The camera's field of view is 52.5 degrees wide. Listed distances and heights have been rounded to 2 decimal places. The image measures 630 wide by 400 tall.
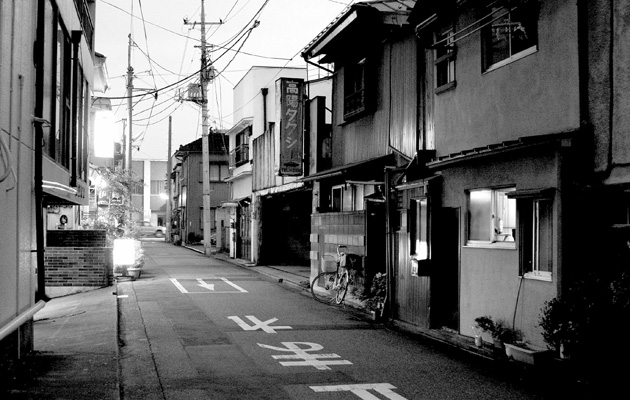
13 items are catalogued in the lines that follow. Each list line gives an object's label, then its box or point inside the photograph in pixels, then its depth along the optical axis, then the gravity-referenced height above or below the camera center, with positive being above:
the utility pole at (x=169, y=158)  59.72 +5.24
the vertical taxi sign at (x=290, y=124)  23.19 +3.24
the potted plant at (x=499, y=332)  10.41 -1.99
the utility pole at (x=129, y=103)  38.62 +6.83
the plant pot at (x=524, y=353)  8.89 -2.06
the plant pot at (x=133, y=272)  24.72 -2.29
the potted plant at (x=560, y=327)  7.95 -1.47
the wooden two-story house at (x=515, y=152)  9.04 +0.97
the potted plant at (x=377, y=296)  15.25 -2.10
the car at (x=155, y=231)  90.38 -2.50
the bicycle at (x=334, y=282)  18.11 -2.14
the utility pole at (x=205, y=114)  40.24 +6.34
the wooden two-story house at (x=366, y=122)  15.79 +2.55
